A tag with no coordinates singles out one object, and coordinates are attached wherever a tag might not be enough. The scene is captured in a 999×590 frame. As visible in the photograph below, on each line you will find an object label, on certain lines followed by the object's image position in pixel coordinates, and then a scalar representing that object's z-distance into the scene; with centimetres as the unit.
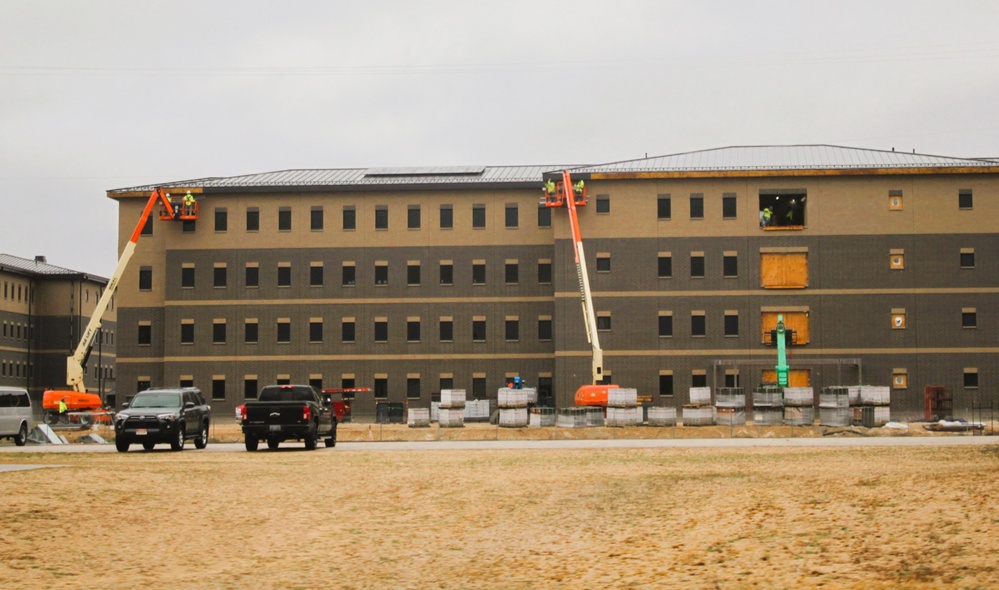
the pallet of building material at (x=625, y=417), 5934
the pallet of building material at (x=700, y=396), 6272
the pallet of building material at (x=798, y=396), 5997
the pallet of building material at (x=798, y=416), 5966
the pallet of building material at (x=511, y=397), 6250
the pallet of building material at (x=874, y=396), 5959
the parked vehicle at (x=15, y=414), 4266
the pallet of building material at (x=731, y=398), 6020
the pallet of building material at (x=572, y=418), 5903
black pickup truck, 3719
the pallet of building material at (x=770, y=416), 6044
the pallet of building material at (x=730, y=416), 5966
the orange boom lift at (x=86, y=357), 6794
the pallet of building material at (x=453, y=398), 6575
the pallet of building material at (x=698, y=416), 6022
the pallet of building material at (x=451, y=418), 6475
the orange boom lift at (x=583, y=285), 6425
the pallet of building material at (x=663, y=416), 5919
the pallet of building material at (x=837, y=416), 5888
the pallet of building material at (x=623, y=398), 6003
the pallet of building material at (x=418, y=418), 6631
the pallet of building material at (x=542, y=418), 6062
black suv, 3659
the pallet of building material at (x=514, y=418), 6194
